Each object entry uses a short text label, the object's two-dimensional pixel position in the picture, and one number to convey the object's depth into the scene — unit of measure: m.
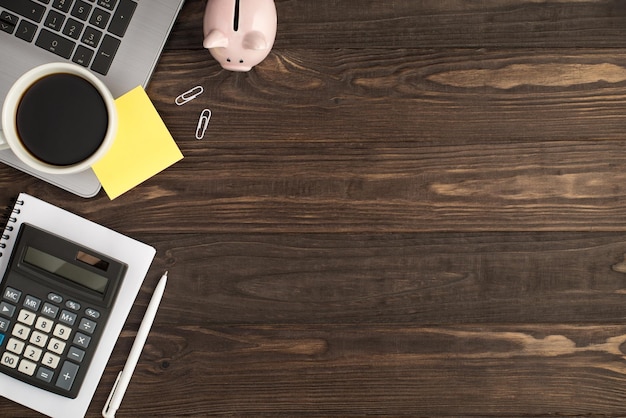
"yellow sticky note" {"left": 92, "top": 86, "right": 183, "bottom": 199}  0.74
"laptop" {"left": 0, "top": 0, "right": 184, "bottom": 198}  0.71
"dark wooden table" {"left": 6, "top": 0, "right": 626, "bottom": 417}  0.76
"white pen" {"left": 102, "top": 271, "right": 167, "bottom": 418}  0.75
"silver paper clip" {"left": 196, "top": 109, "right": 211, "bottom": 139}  0.76
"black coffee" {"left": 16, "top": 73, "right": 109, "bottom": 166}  0.70
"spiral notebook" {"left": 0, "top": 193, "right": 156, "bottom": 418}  0.75
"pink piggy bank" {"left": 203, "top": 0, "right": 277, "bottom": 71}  0.66
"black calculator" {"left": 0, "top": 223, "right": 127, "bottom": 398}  0.73
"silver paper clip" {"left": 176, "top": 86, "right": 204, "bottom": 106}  0.76
